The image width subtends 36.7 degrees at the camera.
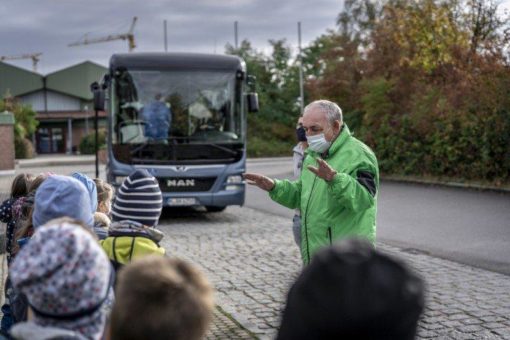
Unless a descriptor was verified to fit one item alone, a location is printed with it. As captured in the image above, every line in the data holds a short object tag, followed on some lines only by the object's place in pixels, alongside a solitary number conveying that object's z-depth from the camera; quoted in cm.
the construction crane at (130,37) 12019
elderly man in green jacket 478
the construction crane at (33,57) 13400
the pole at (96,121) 1596
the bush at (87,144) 6043
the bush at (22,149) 5325
